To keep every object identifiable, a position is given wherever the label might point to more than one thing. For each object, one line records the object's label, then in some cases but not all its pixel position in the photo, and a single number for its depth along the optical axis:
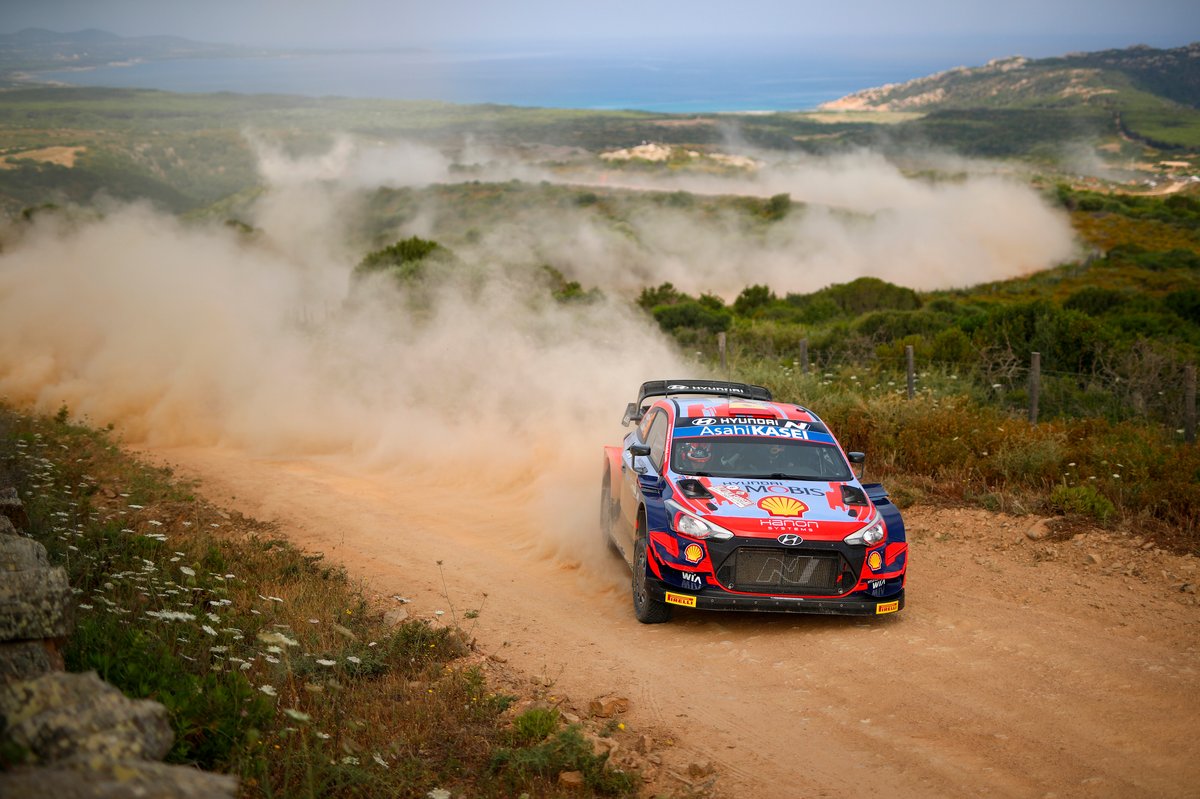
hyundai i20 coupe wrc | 8.58
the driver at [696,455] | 9.76
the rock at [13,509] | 8.36
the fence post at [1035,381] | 15.43
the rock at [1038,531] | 11.45
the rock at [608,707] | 6.89
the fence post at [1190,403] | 13.84
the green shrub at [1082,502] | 11.55
